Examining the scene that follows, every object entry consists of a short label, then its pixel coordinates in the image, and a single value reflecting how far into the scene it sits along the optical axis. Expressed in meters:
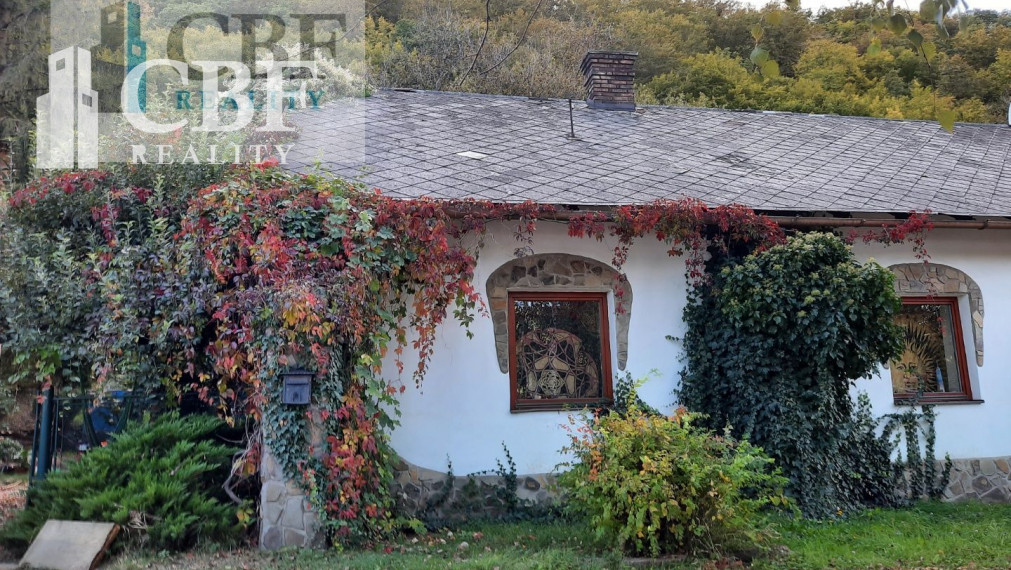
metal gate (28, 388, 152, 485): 6.00
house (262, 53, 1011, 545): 6.98
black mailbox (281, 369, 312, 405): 5.34
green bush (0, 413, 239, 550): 5.05
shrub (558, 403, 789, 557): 4.88
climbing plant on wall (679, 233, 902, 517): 6.37
